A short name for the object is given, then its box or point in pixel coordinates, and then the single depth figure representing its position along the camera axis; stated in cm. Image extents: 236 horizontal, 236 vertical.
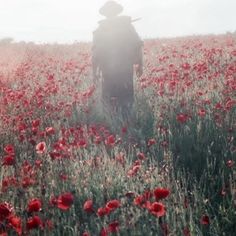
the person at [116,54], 715
